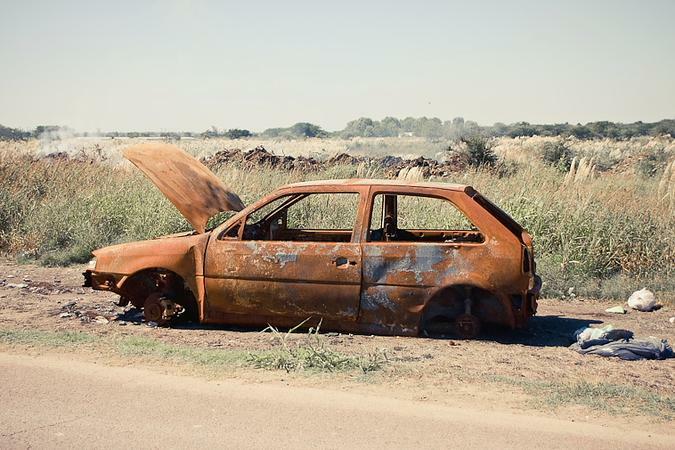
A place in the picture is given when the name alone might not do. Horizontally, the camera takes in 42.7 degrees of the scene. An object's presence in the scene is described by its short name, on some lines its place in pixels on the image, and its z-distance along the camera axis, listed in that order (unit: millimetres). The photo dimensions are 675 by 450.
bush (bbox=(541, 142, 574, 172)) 31922
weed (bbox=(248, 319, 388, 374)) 7332
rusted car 8234
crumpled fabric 7965
